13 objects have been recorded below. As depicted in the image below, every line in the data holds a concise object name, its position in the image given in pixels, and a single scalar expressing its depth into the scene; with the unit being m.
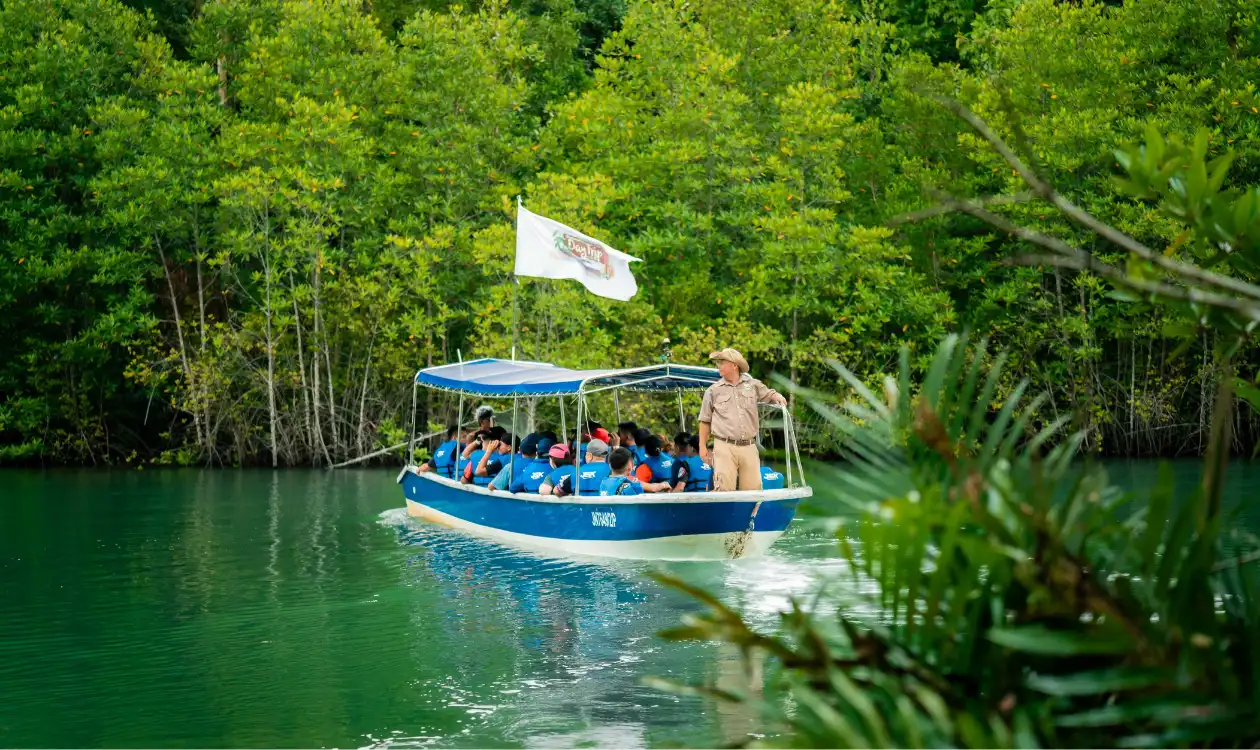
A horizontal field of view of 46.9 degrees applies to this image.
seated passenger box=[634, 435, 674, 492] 14.61
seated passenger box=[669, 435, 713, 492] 14.25
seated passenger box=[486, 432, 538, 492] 15.92
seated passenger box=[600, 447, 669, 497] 14.01
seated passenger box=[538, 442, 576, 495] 15.13
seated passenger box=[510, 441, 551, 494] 15.55
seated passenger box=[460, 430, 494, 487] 17.37
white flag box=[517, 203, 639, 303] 18.17
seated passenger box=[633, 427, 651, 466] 15.11
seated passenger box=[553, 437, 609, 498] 14.62
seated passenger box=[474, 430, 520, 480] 16.95
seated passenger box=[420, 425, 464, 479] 18.83
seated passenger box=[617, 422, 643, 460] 15.28
